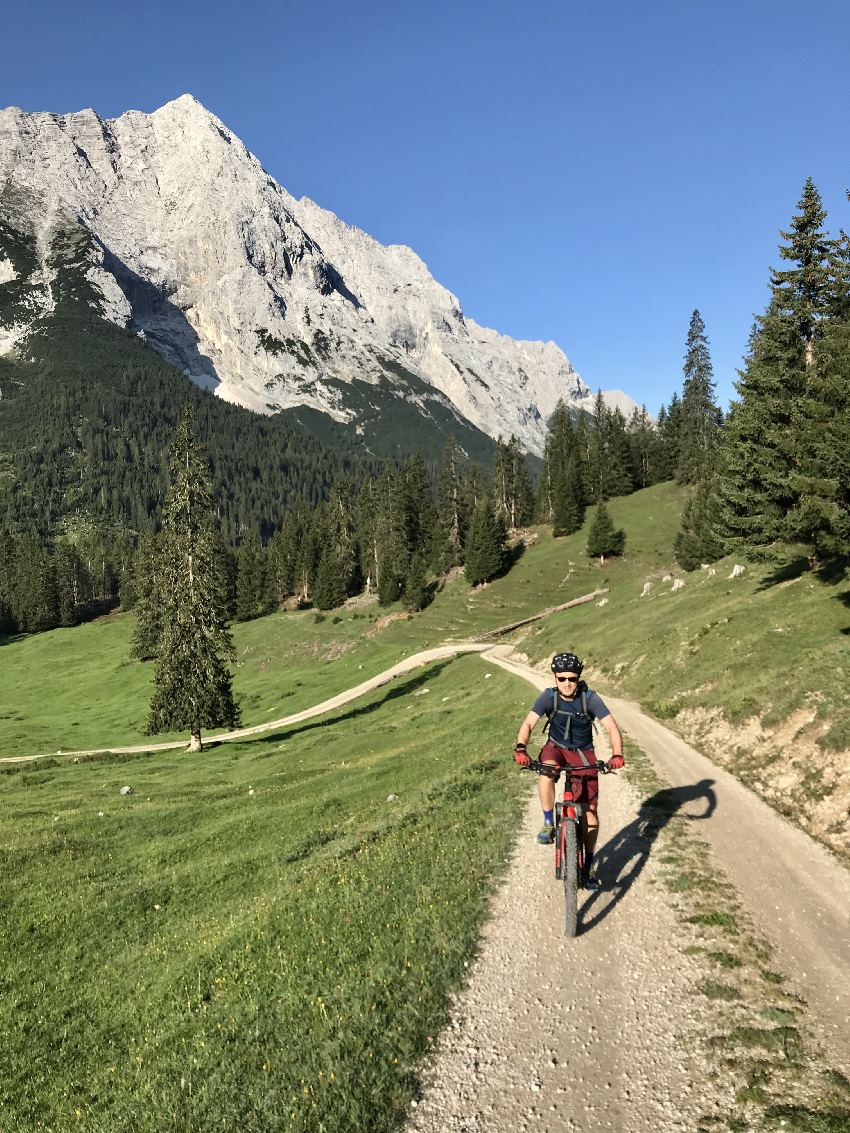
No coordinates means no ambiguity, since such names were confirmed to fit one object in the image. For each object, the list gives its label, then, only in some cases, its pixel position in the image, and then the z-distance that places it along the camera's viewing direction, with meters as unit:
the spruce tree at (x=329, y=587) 103.44
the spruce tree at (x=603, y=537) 91.88
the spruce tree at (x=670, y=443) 127.31
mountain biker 9.54
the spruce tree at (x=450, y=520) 108.81
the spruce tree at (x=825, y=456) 23.05
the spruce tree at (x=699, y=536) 65.31
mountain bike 8.70
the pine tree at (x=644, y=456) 130.88
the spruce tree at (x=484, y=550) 93.69
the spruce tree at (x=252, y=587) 116.58
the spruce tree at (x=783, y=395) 31.05
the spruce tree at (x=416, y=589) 90.19
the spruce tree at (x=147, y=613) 85.94
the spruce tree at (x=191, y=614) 41.09
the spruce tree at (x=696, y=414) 111.38
